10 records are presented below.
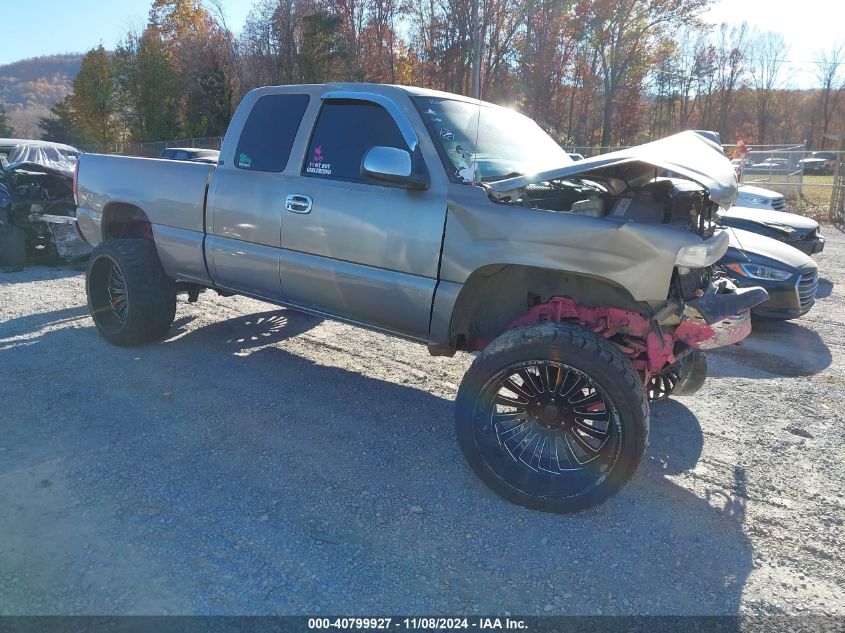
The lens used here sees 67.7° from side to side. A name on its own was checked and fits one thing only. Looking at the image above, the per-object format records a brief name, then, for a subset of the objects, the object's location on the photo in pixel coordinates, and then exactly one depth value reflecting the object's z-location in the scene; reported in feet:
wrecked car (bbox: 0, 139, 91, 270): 28.14
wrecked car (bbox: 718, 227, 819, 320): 21.09
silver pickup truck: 10.20
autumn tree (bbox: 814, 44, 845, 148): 172.24
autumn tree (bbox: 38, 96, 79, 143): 147.64
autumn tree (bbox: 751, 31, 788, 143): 169.89
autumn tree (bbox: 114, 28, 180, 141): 131.85
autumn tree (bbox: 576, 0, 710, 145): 103.76
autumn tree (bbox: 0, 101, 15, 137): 143.02
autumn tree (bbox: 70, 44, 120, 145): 135.85
